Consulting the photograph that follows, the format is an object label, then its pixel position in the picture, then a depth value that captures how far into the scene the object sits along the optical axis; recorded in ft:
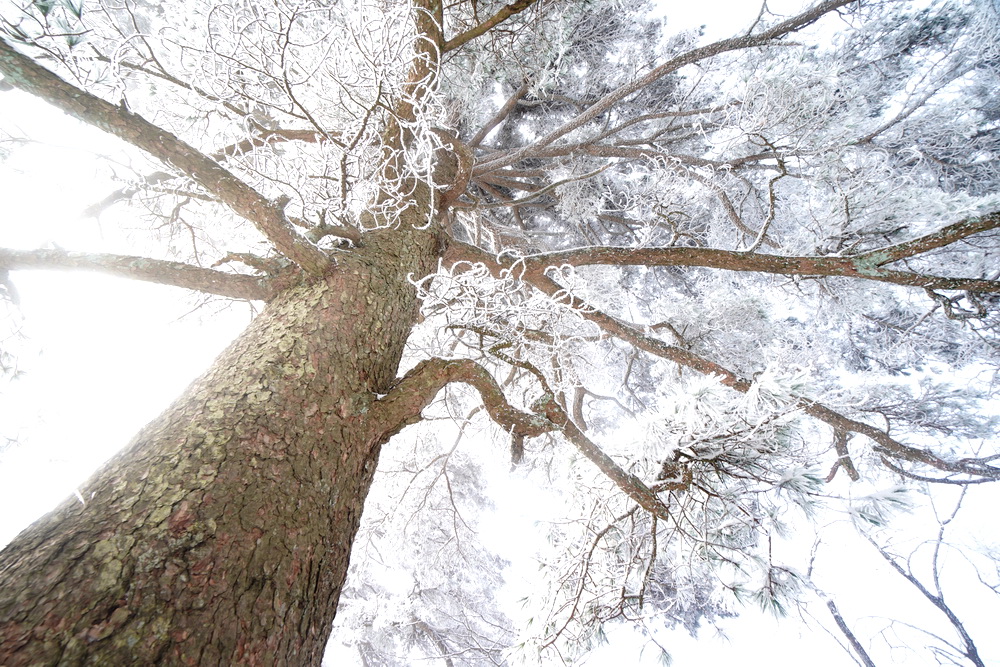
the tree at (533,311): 2.67
